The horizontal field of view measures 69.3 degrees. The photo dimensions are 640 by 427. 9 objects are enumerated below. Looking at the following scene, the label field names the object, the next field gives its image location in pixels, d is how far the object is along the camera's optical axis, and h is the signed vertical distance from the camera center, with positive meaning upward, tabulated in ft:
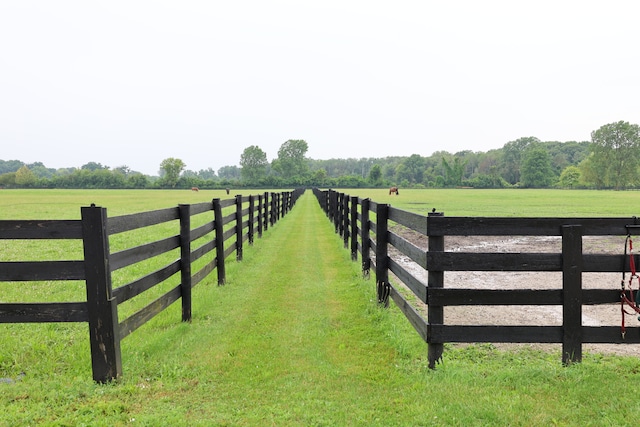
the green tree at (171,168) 475.31 +19.24
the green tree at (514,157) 569.23 +24.20
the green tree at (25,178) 445.50 +12.75
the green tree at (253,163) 555.69 +25.42
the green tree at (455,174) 503.61 +4.98
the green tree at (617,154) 349.00 +15.61
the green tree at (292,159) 553.64 +28.92
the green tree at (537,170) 458.09 +5.96
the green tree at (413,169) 638.33 +14.38
